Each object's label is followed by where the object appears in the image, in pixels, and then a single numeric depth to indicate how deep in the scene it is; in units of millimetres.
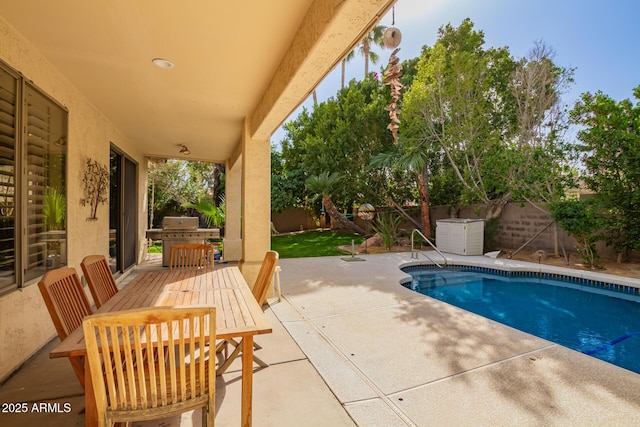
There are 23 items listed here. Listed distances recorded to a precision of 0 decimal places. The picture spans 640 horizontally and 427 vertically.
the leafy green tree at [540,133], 7902
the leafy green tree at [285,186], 14969
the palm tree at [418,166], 10867
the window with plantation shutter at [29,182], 2557
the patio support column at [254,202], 4750
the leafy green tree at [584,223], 6980
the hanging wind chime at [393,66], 2777
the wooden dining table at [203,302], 1543
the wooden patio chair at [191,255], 4008
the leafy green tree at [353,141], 12570
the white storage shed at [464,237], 9227
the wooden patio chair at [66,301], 1730
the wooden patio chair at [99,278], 2483
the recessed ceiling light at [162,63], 3000
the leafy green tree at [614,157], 6391
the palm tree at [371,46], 21292
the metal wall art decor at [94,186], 4168
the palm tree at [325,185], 12180
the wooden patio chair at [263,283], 2725
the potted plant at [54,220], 3199
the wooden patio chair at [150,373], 1305
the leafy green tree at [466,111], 9734
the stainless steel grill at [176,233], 7398
